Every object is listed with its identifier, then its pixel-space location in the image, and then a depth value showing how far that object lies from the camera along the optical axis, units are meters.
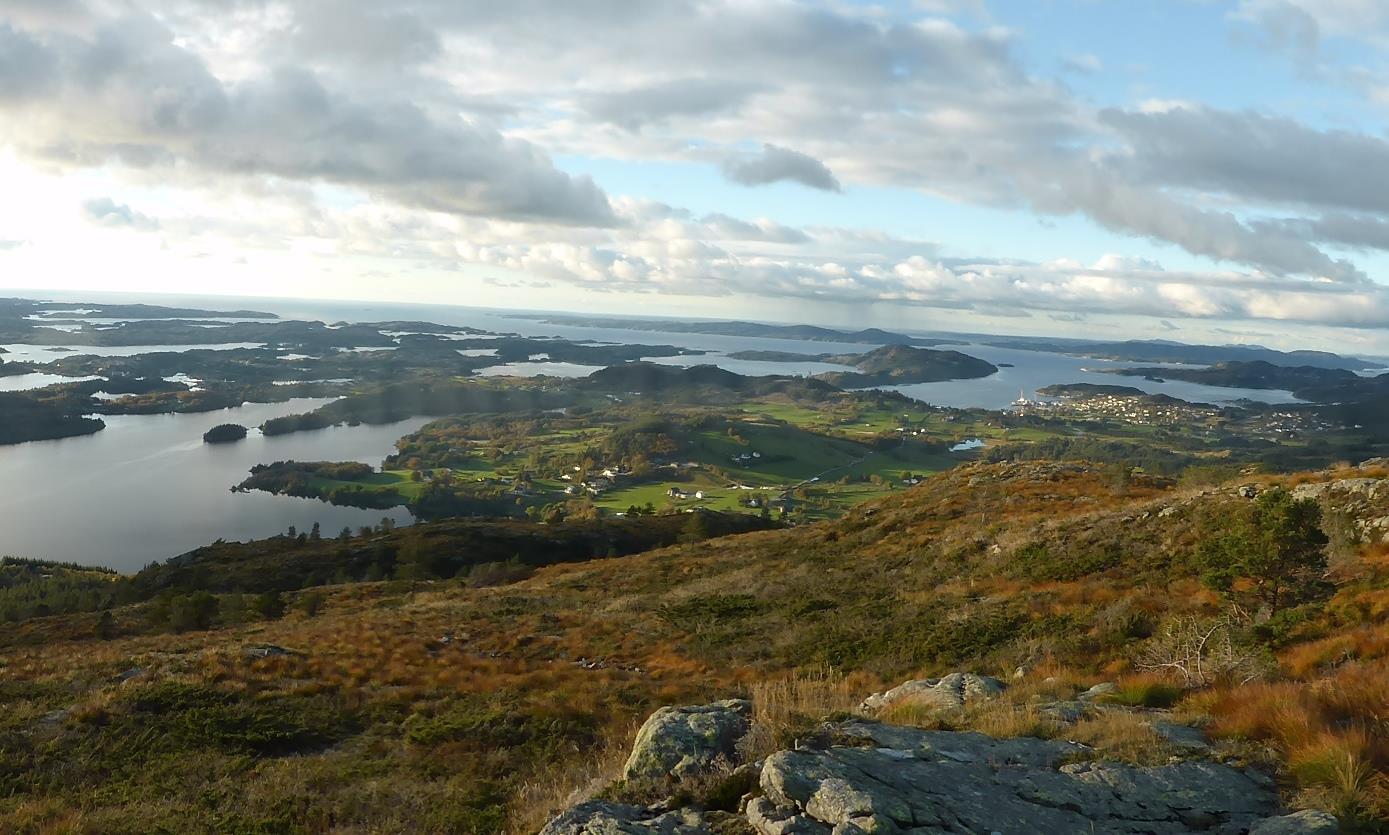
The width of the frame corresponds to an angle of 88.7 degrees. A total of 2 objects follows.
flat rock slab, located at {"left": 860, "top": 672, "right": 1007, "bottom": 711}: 10.56
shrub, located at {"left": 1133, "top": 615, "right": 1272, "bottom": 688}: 10.27
